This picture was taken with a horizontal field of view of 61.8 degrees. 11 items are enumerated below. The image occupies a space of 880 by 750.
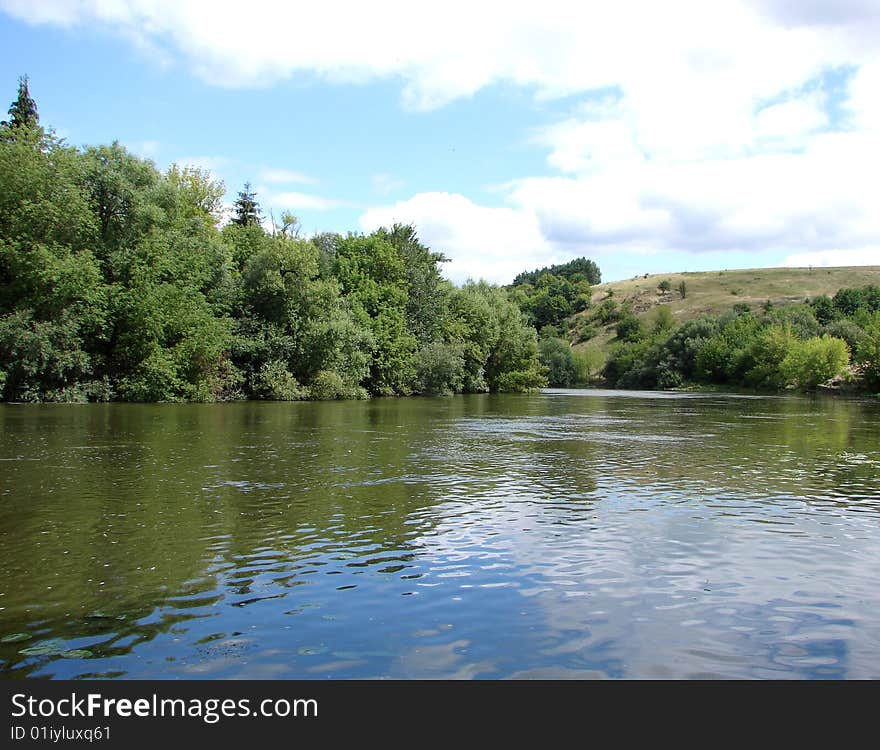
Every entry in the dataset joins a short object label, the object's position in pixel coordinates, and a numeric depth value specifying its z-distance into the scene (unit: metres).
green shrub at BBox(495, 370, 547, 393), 102.81
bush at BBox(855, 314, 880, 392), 101.25
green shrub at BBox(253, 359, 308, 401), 67.19
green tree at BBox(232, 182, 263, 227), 99.74
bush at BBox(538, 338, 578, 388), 156.88
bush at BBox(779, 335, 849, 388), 112.12
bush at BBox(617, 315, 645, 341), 186.81
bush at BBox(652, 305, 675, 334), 178.25
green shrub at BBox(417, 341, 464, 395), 85.81
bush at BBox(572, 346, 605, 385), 166.89
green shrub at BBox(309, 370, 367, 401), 69.88
